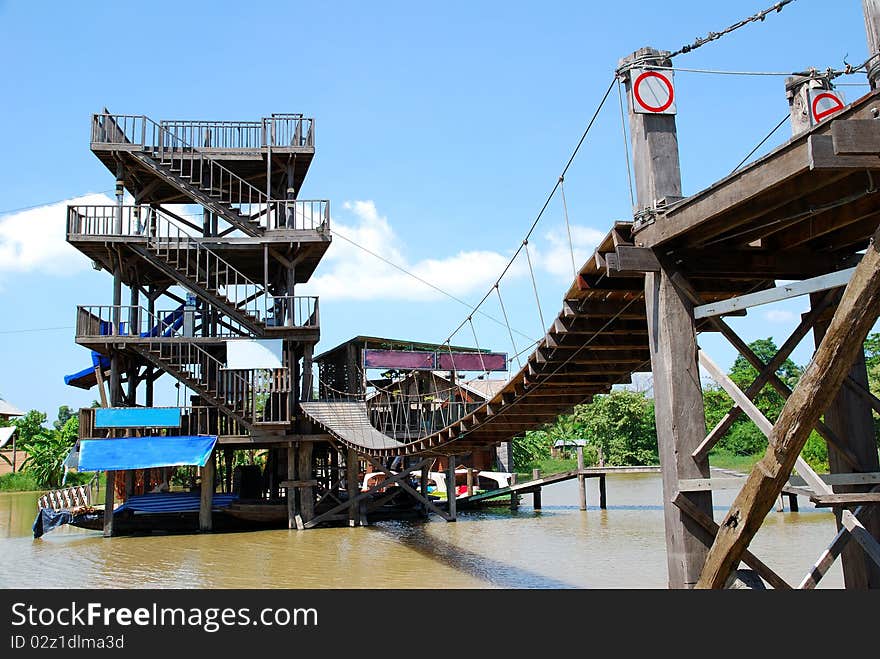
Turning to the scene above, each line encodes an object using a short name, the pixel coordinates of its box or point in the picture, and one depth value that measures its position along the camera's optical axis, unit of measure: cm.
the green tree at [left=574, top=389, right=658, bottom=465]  4591
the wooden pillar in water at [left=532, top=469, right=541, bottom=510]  2422
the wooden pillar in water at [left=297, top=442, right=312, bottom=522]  2069
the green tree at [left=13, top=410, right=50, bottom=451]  3838
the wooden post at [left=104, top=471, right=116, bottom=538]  1928
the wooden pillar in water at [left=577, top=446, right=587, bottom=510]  2311
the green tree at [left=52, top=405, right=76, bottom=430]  6648
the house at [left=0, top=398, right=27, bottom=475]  4075
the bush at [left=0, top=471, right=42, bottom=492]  3897
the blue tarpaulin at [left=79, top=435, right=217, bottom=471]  1866
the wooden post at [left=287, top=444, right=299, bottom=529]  2047
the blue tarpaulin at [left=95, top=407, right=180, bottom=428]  1942
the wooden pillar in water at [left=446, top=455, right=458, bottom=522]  2108
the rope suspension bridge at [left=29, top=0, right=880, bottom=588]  442
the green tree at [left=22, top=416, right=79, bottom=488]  3691
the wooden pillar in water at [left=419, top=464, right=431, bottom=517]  2166
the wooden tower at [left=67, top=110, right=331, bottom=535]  1988
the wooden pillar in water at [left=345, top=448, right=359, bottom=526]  2078
